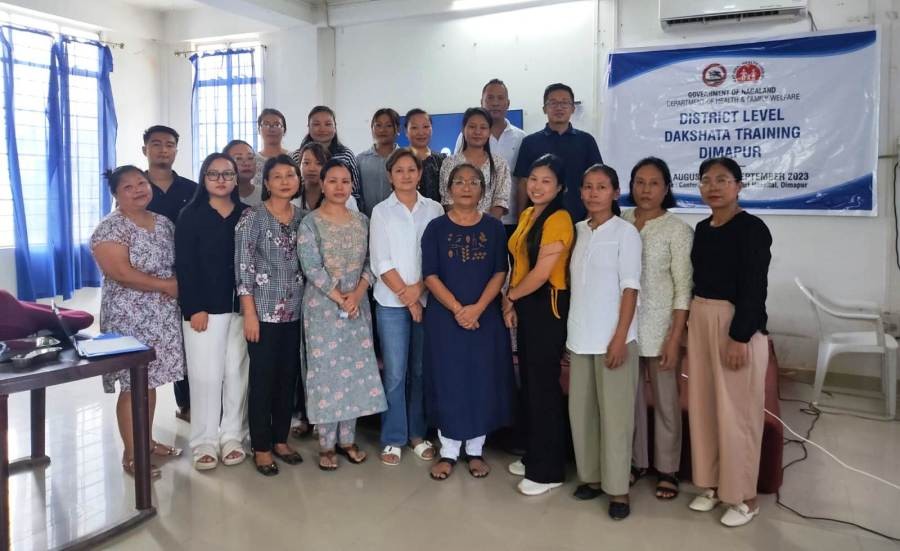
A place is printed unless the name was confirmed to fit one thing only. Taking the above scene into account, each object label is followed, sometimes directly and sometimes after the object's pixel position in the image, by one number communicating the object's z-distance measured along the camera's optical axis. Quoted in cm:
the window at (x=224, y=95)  679
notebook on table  248
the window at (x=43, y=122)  595
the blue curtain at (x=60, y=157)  595
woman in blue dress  297
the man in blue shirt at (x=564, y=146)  386
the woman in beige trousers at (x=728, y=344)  247
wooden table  220
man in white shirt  390
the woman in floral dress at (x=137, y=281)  298
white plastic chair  404
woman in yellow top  275
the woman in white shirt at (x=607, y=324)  261
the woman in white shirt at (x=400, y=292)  314
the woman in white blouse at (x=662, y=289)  270
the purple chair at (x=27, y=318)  263
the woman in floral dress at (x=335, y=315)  309
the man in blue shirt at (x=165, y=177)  356
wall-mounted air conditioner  455
